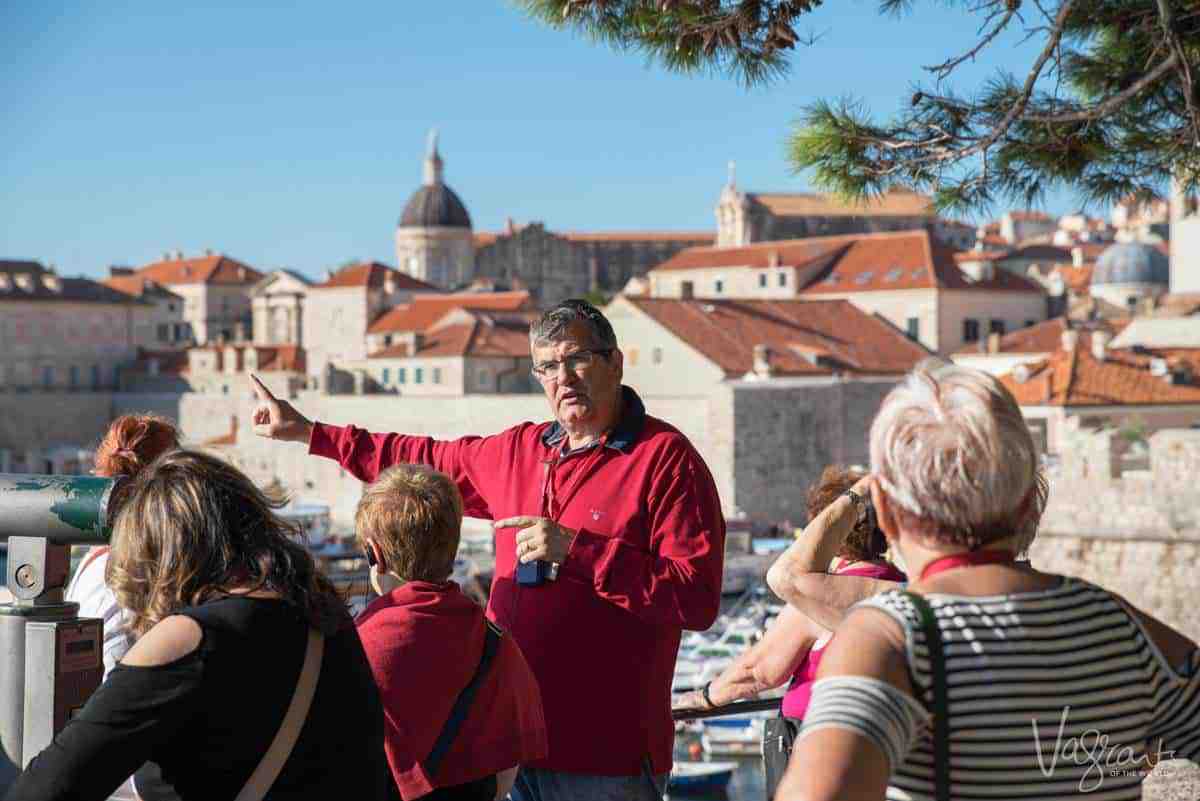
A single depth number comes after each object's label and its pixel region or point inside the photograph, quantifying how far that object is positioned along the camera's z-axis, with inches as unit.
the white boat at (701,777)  679.1
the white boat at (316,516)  1394.3
